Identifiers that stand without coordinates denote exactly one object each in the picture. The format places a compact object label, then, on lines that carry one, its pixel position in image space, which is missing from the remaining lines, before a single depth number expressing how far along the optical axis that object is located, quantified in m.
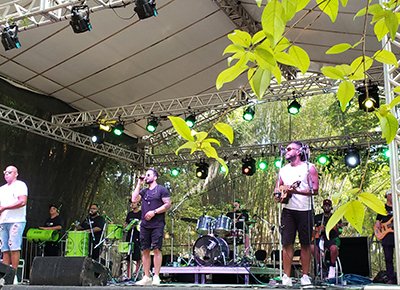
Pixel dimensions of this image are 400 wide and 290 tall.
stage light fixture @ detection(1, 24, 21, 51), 6.88
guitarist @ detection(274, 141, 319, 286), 4.61
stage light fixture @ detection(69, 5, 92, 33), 6.61
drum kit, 7.94
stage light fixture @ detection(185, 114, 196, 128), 9.82
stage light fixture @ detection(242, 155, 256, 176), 11.96
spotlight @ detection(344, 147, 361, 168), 10.93
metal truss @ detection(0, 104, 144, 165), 9.38
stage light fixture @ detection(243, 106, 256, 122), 9.95
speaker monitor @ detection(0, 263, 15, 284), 3.90
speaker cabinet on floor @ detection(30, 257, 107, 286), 3.96
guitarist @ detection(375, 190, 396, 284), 6.70
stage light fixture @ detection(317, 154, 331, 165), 11.39
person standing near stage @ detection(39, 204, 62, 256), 9.30
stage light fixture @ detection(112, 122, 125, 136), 10.55
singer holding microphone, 5.44
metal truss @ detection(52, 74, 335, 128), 9.45
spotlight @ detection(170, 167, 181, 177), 12.92
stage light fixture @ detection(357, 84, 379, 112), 8.01
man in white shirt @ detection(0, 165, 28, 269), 5.66
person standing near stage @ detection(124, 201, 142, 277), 9.04
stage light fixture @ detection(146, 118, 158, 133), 10.28
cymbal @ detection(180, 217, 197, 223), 8.43
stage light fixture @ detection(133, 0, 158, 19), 6.50
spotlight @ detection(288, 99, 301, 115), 9.61
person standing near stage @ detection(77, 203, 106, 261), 9.32
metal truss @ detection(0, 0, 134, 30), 6.60
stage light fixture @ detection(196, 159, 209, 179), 12.24
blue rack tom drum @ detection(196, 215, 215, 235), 8.33
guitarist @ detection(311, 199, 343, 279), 7.70
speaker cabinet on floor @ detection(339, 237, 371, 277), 9.44
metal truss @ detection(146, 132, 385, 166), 11.04
